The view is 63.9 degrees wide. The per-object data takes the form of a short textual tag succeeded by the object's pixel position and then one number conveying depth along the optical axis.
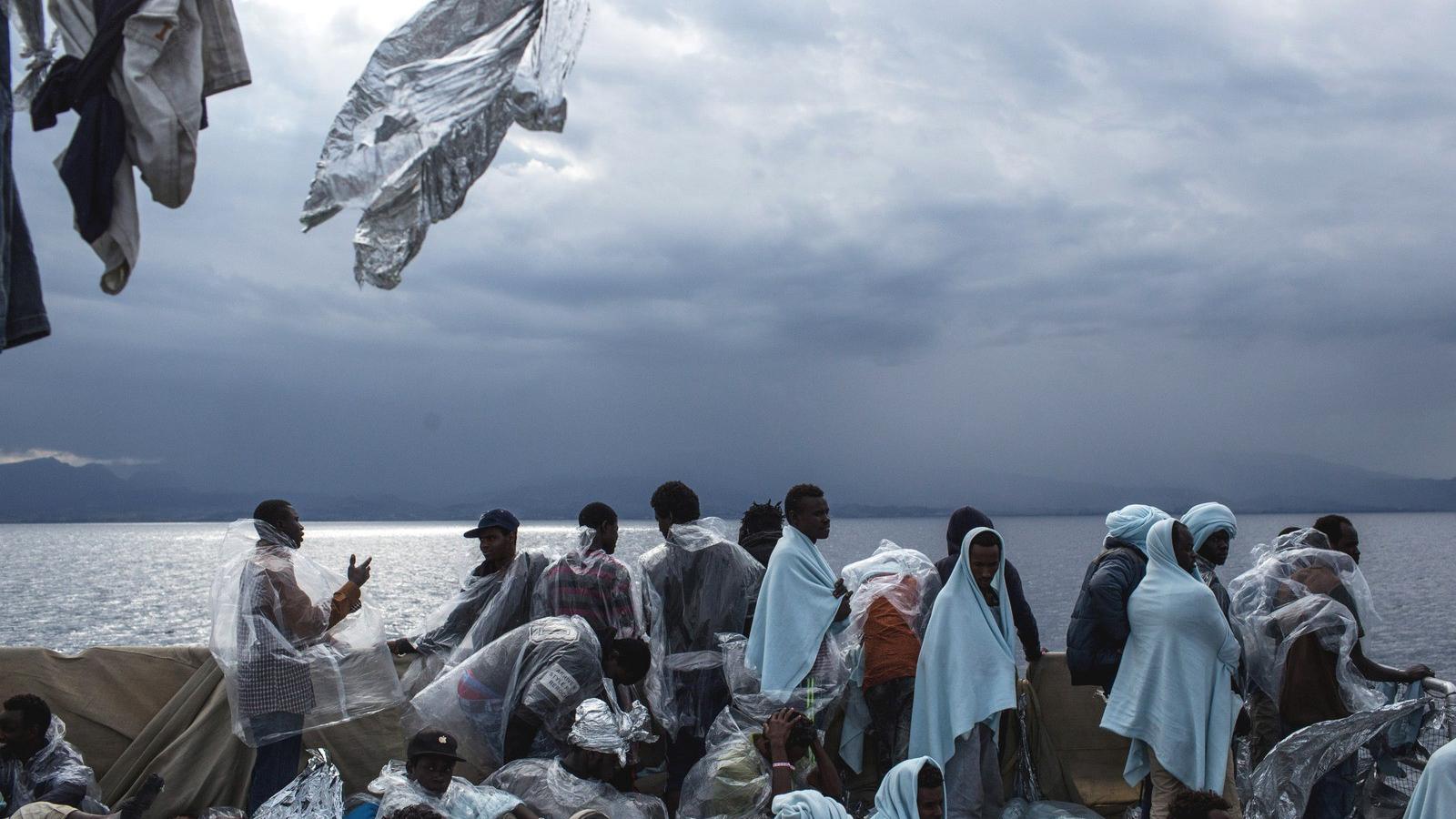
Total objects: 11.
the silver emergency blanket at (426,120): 3.42
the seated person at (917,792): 4.97
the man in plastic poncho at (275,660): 5.64
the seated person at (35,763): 5.55
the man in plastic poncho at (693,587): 6.94
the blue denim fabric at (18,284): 2.86
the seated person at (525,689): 5.92
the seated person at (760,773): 5.71
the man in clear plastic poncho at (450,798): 5.17
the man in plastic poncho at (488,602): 6.80
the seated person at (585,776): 5.54
